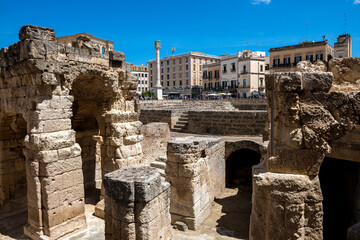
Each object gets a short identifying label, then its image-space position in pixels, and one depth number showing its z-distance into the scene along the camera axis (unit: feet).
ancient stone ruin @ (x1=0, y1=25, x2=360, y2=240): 9.74
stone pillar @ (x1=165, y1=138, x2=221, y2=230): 22.79
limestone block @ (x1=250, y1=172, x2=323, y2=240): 9.64
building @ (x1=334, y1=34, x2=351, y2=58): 102.63
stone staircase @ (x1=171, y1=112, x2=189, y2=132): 56.76
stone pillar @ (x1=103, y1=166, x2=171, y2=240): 11.66
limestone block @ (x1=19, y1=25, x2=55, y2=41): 18.75
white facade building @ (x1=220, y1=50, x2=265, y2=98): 132.26
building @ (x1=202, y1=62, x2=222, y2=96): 152.25
